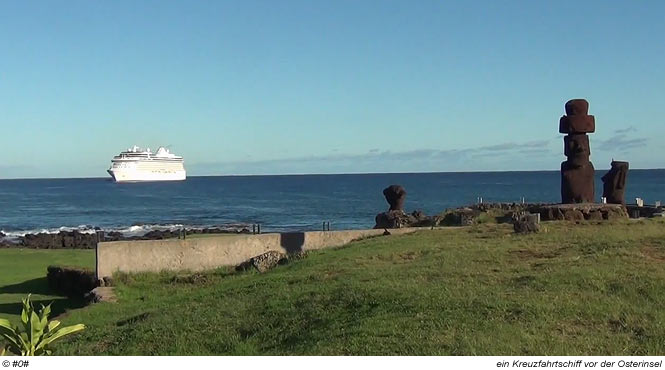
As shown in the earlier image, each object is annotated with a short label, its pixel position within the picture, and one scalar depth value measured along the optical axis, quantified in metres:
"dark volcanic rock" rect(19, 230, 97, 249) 35.06
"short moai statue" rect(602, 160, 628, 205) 26.69
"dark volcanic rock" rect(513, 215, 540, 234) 16.48
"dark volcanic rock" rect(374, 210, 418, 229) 27.17
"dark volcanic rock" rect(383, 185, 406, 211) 30.86
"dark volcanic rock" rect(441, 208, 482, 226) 23.75
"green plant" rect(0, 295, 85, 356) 6.79
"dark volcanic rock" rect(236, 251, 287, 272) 16.83
